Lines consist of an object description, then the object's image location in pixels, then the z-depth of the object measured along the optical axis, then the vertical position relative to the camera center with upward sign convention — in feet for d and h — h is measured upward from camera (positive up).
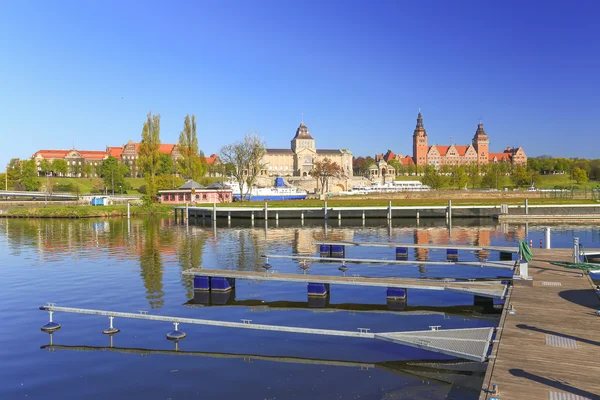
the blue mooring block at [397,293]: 71.31 -15.05
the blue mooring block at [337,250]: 117.29 -15.02
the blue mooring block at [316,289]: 73.54 -14.77
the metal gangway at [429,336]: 40.91 -13.42
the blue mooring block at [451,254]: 110.11 -15.07
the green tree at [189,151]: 328.29 +23.14
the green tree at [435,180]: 411.95 +3.49
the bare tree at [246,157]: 334.24 +19.26
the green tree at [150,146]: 292.61 +23.75
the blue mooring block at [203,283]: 77.82 -14.51
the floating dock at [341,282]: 62.75 -12.97
